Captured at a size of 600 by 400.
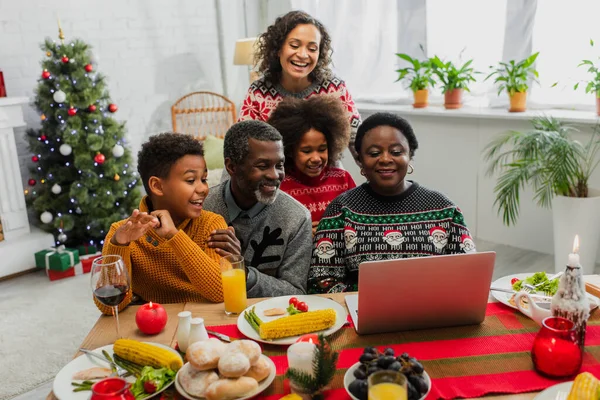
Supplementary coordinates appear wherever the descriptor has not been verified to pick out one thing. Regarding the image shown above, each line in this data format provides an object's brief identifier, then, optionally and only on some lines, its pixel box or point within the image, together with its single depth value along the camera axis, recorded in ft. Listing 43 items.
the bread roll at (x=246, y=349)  3.70
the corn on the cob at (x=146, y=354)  3.98
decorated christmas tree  12.59
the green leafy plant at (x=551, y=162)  10.16
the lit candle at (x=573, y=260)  3.96
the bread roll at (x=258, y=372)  3.74
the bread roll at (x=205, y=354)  3.66
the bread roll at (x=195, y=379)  3.63
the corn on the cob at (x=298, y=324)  4.33
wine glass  4.36
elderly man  5.98
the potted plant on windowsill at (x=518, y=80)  12.03
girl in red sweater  6.99
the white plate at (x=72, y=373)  3.77
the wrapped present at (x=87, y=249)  13.48
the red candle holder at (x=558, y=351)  3.72
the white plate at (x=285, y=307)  4.37
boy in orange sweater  5.20
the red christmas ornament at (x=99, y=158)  12.86
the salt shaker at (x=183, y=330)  4.24
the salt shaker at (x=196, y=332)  4.13
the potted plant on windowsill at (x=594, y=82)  10.90
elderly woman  5.84
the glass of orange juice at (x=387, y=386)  3.24
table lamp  15.35
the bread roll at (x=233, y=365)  3.59
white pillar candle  3.68
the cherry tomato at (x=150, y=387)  3.76
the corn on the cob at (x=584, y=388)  3.31
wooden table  4.51
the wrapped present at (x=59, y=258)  12.44
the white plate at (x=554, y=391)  3.51
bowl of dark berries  3.48
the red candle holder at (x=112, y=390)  3.22
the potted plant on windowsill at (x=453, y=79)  13.00
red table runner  3.72
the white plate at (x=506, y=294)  4.73
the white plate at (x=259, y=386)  3.63
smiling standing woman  8.63
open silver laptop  4.08
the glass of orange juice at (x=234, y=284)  4.82
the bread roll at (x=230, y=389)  3.54
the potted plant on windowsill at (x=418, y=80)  13.56
